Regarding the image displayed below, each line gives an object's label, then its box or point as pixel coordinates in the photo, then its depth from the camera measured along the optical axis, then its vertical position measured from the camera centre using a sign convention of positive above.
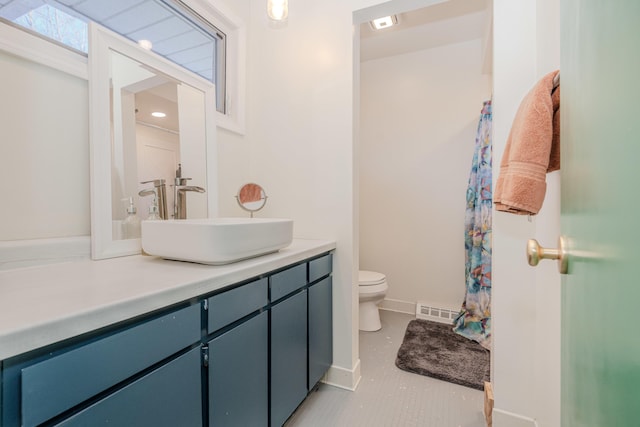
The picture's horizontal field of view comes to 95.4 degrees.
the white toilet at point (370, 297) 2.31 -0.70
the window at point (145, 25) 1.01 +0.83
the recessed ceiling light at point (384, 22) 2.23 +1.46
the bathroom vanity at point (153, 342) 0.53 -0.32
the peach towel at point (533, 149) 0.85 +0.18
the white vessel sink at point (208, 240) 0.96 -0.11
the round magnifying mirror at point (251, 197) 1.70 +0.07
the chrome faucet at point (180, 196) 1.43 +0.07
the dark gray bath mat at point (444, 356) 1.77 -1.01
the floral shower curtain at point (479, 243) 2.18 -0.27
